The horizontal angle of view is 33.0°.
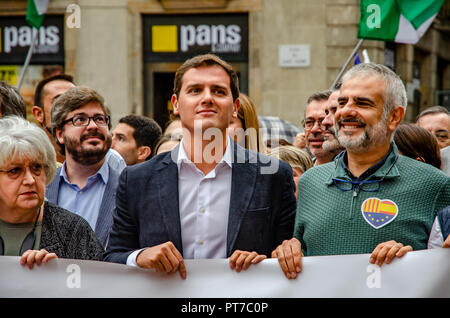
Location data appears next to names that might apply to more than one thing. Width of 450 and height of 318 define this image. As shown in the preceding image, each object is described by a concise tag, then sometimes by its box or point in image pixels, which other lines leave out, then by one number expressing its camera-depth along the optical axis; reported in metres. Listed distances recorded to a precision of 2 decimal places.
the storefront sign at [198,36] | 13.25
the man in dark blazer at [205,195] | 3.63
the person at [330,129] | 5.08
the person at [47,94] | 5.88
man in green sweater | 3.43
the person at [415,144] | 4.89
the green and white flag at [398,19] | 8.72
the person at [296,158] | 5.38
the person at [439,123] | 6.75
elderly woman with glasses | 3.60
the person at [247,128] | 5.23
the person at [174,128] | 5.74
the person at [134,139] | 6.80
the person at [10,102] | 4.70
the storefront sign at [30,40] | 13.51
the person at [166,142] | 5.45
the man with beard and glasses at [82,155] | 4.74
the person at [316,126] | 5.55
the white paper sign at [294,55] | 12.94
